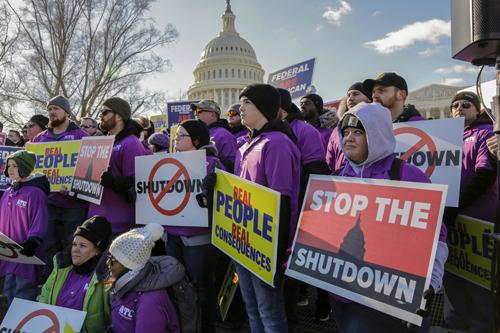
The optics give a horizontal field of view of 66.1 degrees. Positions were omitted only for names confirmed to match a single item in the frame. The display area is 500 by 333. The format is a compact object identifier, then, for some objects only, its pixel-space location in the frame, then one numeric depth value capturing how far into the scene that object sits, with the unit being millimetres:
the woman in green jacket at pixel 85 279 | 2777
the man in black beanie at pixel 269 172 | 2529
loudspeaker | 2094
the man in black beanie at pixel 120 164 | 3850
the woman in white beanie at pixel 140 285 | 2416
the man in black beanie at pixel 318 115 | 4746
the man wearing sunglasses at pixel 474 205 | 2881
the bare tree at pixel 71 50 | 17578
